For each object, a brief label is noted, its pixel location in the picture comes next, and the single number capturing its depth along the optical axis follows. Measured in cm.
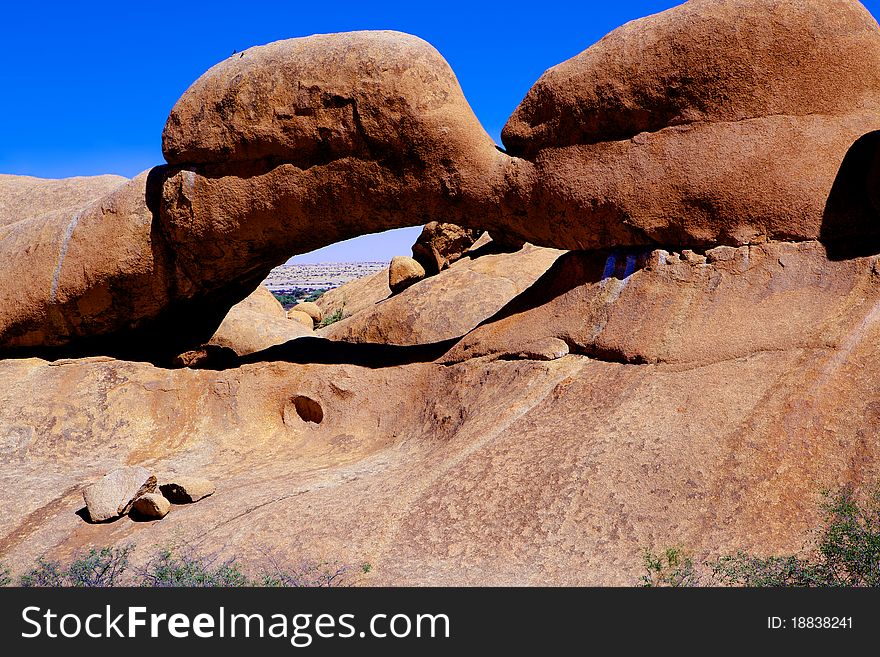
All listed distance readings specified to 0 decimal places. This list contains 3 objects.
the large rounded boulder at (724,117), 621
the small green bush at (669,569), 454
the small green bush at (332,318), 1783
